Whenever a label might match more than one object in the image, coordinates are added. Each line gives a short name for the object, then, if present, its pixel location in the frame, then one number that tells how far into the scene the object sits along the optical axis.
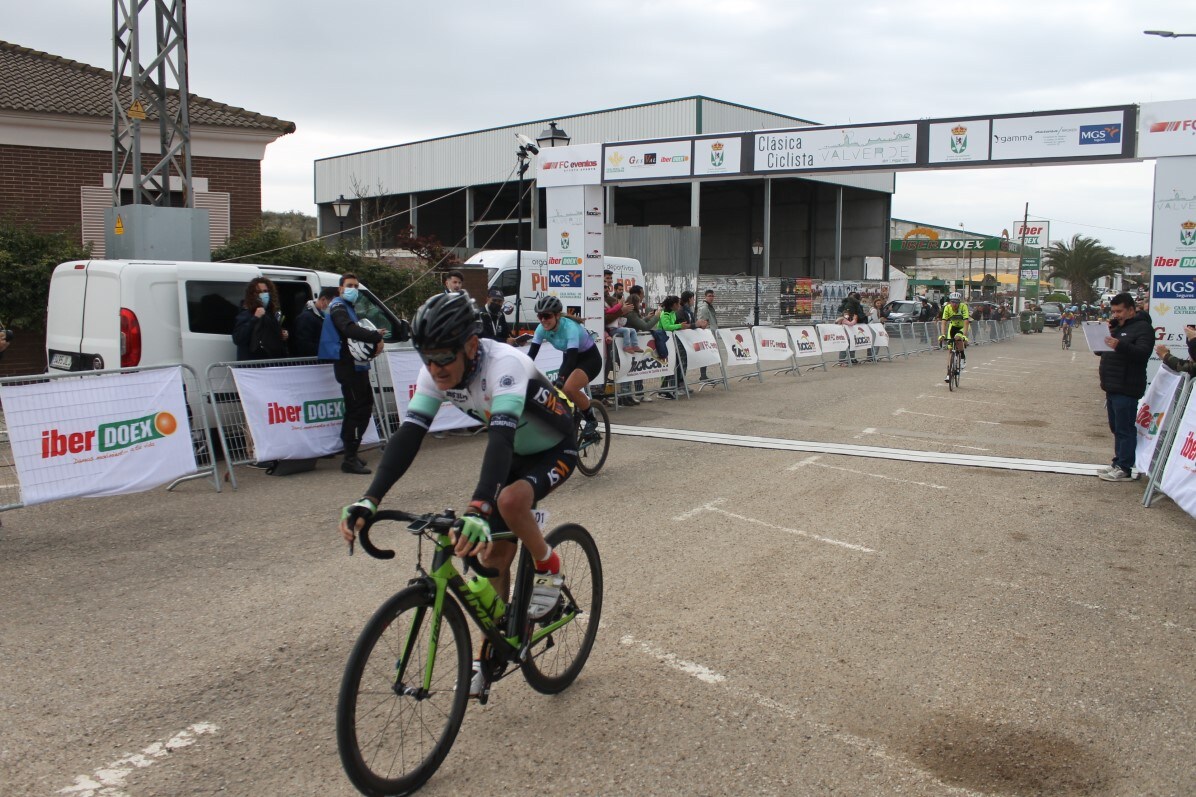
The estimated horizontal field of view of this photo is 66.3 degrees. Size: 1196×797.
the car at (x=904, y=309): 50.09
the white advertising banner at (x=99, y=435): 6.96
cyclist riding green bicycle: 3.39
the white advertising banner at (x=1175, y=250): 11.30
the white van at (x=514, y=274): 22.55
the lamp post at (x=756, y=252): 37.78
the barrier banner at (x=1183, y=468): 7.66
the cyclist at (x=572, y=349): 8.55
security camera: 16.83
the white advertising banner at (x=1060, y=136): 12.00
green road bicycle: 3.16
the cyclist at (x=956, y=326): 18.16
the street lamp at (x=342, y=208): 25.61
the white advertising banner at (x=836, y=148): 13.73
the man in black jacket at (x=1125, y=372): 9.10
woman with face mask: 9.41
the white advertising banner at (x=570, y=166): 15.38
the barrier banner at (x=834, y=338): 22.19
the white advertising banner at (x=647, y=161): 15.12
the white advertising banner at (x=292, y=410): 8.98
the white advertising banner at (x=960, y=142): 13.08
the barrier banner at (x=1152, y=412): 8.98
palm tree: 83.88
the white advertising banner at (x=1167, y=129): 11.31
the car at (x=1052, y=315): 71.81
